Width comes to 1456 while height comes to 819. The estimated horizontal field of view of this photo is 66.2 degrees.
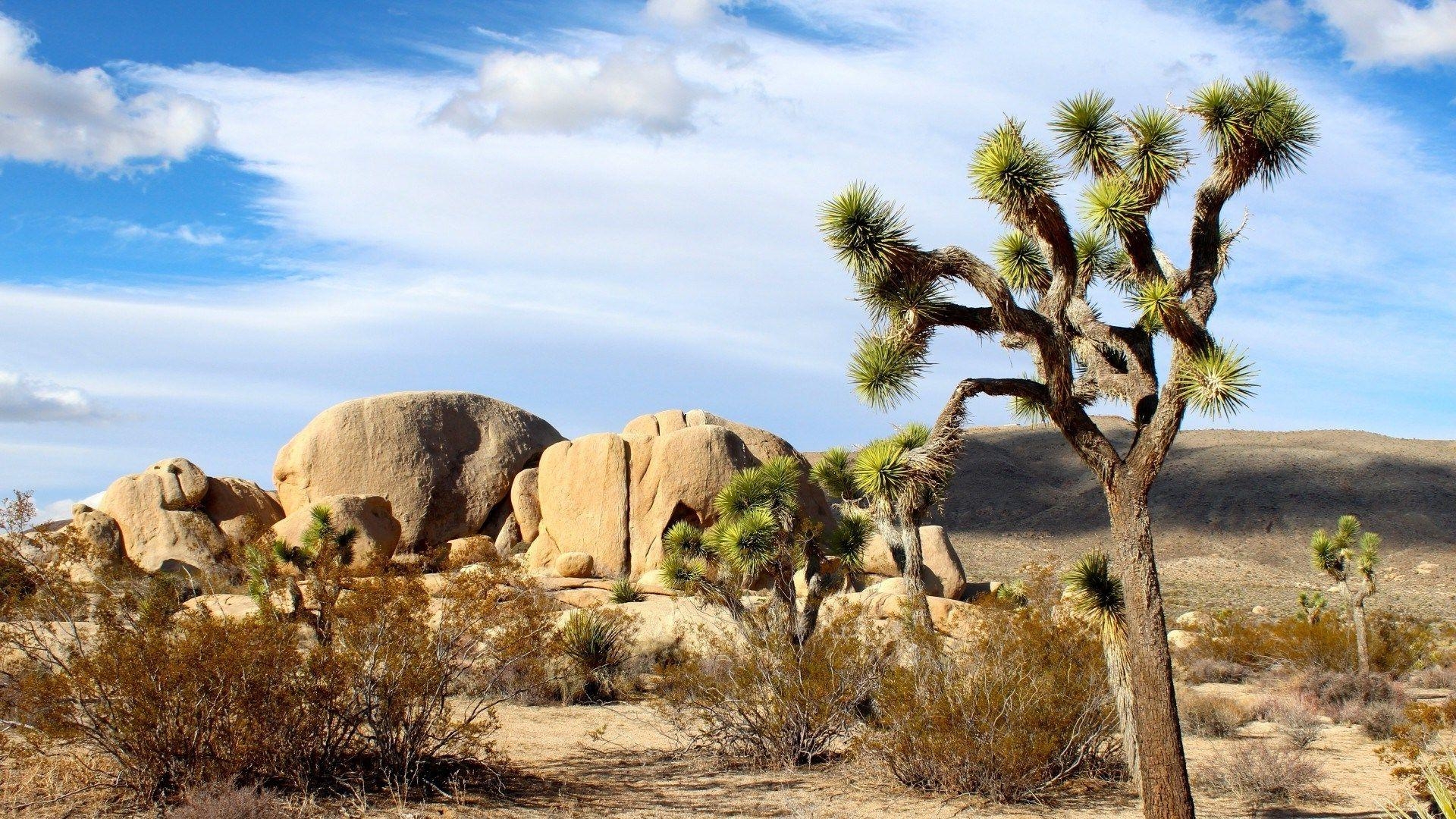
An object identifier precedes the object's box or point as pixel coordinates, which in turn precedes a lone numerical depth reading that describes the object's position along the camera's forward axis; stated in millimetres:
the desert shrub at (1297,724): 14070
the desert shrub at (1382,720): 16125
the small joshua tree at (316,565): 10617
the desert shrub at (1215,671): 22703
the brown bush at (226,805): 8047
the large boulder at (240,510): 29609
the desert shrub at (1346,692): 18703
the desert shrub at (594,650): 17516
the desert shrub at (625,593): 20934
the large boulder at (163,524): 28688
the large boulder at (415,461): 30297
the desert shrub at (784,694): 12125
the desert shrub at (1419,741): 9992
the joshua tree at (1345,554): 22062
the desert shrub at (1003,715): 10734
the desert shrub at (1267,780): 11672
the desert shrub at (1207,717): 15867
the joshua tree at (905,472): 10344
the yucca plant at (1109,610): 10398
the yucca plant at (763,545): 15164
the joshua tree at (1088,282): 9656
